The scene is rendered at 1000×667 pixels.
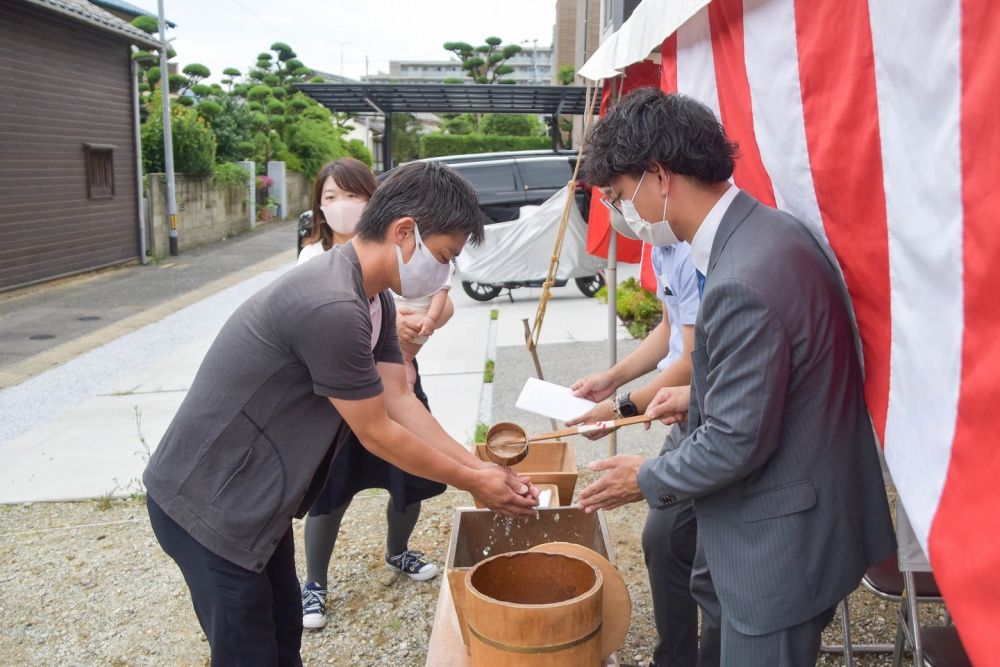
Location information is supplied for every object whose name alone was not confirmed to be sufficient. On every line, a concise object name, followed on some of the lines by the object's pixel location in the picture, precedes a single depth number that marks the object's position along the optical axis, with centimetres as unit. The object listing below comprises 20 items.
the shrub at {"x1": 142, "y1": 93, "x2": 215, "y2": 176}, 1789
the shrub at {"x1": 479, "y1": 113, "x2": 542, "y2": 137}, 3350
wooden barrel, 188
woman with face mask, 333
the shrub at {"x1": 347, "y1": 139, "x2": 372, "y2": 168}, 3413
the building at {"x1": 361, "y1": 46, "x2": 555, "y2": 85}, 10269
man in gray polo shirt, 198
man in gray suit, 169
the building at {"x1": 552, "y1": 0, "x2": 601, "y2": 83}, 3866
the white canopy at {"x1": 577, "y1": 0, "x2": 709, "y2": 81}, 267
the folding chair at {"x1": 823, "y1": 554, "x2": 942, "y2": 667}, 247
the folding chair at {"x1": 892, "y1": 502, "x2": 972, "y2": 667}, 190
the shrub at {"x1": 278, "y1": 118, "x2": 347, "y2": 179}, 2839
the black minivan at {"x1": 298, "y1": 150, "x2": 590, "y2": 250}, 1138
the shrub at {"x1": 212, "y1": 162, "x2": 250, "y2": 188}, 2034
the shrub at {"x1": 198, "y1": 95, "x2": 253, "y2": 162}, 2223
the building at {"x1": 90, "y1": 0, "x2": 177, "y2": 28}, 2831
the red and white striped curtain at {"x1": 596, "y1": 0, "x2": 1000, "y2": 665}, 120
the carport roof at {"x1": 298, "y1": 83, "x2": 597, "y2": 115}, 1330
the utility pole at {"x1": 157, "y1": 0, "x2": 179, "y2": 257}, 1656
